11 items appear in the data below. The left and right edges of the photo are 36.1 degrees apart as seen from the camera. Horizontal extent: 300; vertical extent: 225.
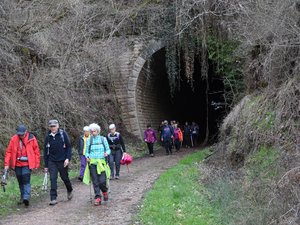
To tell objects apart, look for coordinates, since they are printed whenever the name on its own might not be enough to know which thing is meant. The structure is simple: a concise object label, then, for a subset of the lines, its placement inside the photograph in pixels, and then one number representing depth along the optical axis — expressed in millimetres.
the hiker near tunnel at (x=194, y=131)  24648
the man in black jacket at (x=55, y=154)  8852
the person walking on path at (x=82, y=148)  11625
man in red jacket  8680
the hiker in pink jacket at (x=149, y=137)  18250
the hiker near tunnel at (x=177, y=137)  20595
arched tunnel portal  20797
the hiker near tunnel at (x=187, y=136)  24641
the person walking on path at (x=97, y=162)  8648
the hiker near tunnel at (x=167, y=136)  18953
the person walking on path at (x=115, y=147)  11828
